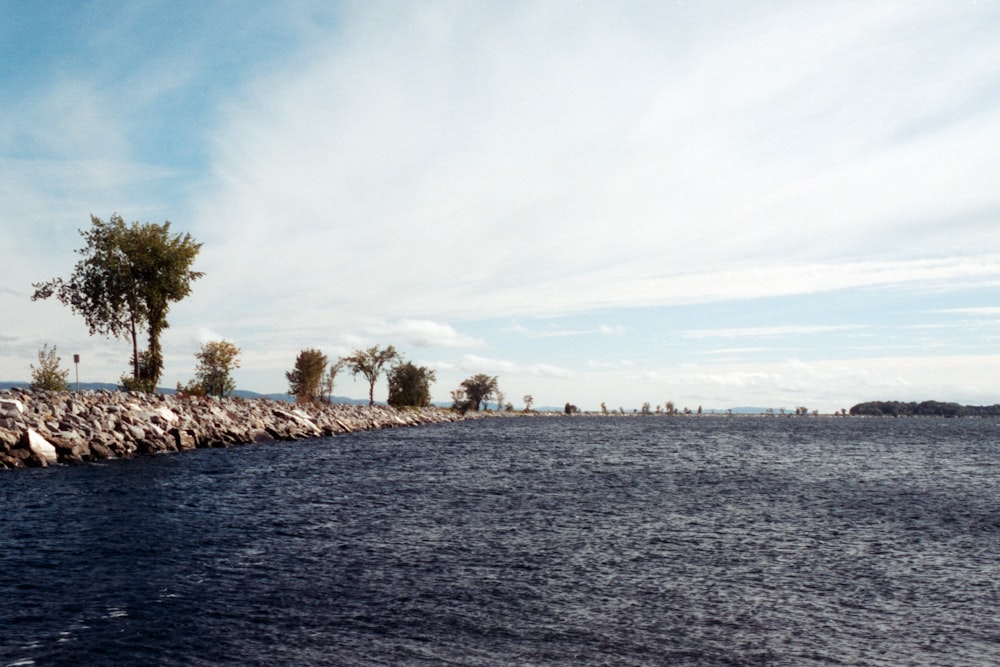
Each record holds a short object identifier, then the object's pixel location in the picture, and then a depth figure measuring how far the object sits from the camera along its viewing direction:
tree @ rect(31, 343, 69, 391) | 61.72
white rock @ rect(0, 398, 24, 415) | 40.31
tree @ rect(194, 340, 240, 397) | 92.00
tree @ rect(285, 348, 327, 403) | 118.31
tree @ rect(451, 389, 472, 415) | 170.50
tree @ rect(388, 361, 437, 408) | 138.75
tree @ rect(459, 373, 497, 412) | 180.62
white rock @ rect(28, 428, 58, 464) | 36.10
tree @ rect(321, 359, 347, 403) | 125.44
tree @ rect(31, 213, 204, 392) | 65.19
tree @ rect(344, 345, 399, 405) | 133.25
